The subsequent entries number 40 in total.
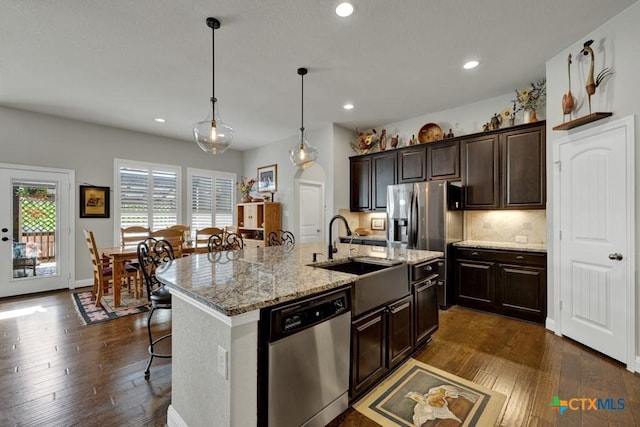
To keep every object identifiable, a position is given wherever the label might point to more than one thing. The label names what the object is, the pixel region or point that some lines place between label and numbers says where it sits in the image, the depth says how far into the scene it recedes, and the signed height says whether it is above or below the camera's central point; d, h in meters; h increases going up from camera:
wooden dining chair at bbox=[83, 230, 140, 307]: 3.95 -0.85
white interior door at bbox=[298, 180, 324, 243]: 6.07 +0.07
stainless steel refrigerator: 3.88 -0.07
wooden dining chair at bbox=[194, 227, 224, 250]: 5.14 -0.34
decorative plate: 4.55 +1.37
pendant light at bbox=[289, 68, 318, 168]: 3.26 +0.73
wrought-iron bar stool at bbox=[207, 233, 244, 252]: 3.60 -0.44
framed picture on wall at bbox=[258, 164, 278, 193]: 6.31 +0.85
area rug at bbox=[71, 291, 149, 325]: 3.52 -1.30
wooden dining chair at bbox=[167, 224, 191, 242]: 5.41 -0.32
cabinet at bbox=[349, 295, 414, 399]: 1.86 -0.95
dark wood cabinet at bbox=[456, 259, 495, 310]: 3.65 -0.93
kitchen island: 1.24 -0.56
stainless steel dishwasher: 1.37 -0.80
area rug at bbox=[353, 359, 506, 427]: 1.79 -1.32
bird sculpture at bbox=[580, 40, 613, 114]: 2.57 +1.30
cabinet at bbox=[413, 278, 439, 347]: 2.51 -0.91
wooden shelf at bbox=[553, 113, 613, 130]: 2.52 +0.91
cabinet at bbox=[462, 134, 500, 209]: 3.78 +0.60
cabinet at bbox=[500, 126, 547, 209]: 3.40 +0.59
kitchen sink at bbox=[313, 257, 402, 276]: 2.40 -0.46
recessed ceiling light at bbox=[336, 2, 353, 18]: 2.20 +1.67
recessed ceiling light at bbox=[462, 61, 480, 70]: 3.09 +1.71
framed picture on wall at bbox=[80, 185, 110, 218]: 5.05 +0.25
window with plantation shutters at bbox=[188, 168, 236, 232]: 6.41 +0.41
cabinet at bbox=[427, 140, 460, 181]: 4.14 +0.84
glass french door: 4.41 -0.25
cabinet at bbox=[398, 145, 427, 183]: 4.46 +0.85
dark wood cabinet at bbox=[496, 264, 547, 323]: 3.27 -0.94
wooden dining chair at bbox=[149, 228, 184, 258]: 4.37 -0.37
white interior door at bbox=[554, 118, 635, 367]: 2.40 -0.22
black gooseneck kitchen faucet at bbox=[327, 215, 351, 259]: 2.51 -0.33
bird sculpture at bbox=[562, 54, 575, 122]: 2.84 +1.17
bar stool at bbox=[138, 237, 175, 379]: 2.30 -0.67
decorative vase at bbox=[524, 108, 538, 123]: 3.49 +1.27
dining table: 3.87 -0.66
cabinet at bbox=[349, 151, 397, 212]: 4.91 +0.66
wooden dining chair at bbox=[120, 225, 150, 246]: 4.84 -0.36
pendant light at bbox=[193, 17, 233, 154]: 2.57 +0.76
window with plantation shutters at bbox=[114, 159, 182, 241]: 5.44 +0.42
